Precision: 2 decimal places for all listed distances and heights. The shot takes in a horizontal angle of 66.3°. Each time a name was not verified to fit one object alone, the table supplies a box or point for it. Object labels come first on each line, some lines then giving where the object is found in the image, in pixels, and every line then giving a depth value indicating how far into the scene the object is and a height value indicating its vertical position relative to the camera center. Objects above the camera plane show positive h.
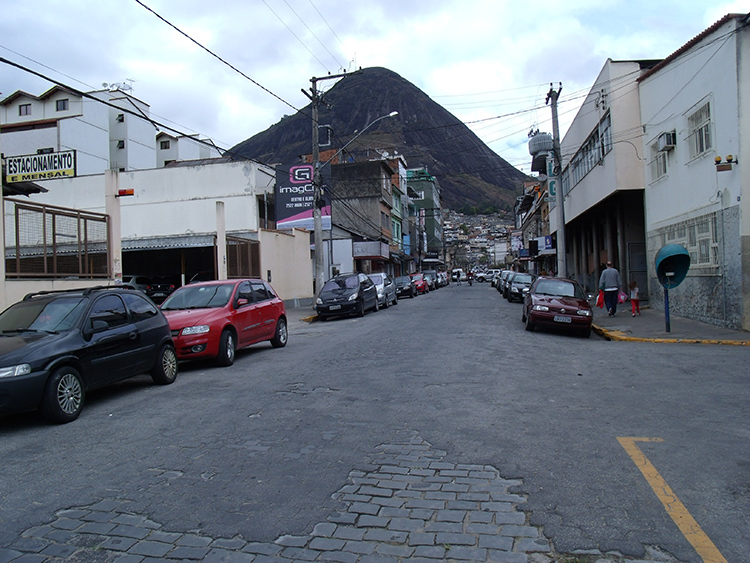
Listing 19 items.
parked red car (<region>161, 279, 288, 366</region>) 9.98 -0.61
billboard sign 25.14 +4.03
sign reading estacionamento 23.09 +5.22
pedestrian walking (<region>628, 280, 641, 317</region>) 17.97 -0.75
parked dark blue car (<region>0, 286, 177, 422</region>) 6.20 -0.71
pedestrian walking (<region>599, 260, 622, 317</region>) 18.08 -0.36
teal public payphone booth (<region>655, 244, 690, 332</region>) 13.78 +0.10
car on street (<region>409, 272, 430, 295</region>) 40.26 -0.22
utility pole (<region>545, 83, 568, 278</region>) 23.67 +4.00
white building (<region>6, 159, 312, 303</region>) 29.02 +4.20
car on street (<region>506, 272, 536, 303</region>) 27.00 -0.37
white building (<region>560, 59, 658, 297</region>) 19.88 +4.10
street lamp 23.38 +2.49
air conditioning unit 16.53 +3.86
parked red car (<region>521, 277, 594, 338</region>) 14.46 -0.87
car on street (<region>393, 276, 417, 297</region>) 36.19 -0.42
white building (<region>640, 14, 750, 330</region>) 12.79 +2.81
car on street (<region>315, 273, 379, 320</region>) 20.78 -0.54
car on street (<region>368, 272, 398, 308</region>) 25.19 -0.37
